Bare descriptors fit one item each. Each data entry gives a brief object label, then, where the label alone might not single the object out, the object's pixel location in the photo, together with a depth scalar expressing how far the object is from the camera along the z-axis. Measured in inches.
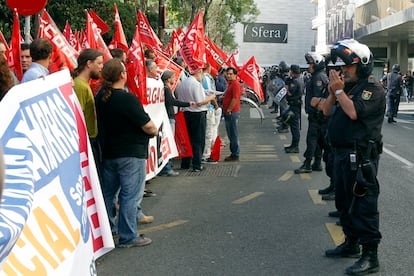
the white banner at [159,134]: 348.5
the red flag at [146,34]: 498.9
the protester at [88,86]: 236.8
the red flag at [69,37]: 481.4
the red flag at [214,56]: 759.7
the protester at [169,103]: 393.1
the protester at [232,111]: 478.0
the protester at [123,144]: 229.0
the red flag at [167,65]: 421.2
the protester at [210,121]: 475.5
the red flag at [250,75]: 759.7
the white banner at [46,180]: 90.9
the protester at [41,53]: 249.9
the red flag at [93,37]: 357.0
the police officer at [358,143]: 207.2
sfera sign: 3752.5
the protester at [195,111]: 419.5
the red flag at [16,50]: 313.0
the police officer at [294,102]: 512.1
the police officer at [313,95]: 389.7
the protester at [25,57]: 302.7
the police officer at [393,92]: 824.3
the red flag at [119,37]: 375.6
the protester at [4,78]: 181.5
